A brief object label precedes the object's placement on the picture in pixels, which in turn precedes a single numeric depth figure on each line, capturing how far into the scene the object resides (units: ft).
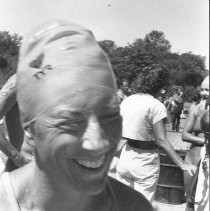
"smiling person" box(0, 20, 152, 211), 3.85
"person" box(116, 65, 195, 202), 12.36
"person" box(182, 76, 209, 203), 12.15
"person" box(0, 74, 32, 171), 7.26
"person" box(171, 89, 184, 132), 45.34
